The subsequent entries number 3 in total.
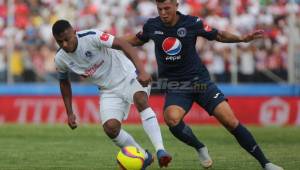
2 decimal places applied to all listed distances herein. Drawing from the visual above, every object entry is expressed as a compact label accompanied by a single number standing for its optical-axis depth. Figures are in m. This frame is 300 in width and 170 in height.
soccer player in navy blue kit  20.30
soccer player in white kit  19.28
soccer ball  18.66
